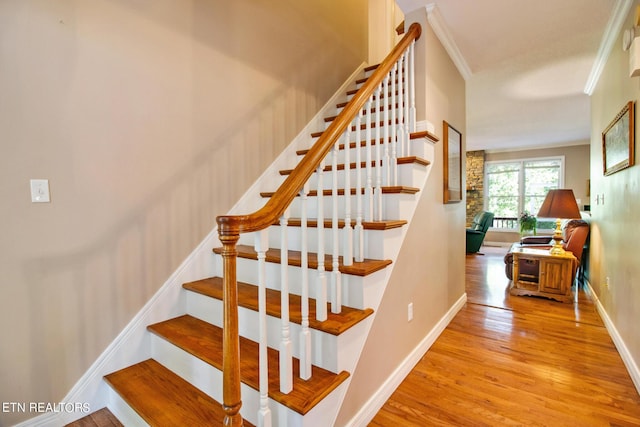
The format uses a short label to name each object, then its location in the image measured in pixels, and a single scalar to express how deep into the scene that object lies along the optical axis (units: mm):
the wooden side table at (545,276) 3346
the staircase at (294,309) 1108
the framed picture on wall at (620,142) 1967
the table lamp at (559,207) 3303
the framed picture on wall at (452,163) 2488
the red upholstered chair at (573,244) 3619
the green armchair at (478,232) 6430
